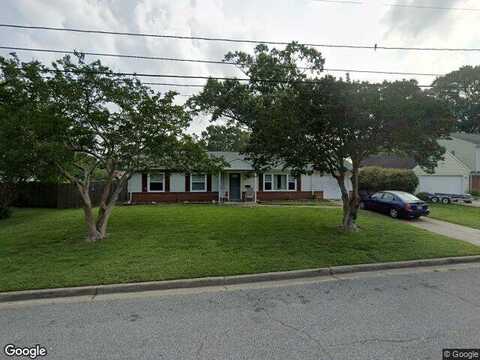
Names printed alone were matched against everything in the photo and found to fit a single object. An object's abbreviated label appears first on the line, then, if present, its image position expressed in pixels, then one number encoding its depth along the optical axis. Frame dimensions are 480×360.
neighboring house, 25.72
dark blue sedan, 12.91
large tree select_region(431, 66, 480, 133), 42.28
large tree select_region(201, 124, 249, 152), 43.05
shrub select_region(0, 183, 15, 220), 12.63
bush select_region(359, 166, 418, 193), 20.42
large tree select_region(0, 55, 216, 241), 6.53
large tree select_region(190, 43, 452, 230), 7.60
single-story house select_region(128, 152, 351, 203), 18.50
